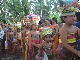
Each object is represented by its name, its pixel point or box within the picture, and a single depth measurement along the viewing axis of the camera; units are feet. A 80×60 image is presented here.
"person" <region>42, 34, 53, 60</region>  11.60
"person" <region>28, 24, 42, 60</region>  10.19
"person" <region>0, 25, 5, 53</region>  18.24
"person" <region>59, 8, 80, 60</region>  5.91
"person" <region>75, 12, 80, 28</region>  6.67
